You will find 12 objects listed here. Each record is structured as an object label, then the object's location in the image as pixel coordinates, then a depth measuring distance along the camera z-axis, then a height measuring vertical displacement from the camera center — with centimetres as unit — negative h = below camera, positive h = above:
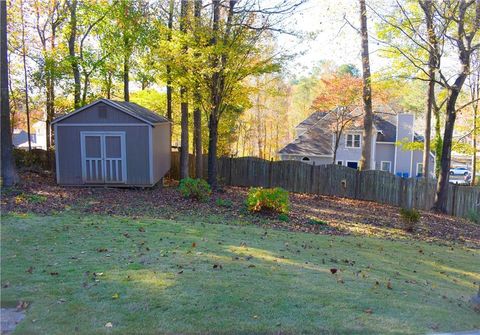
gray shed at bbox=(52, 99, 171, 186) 1423 -10
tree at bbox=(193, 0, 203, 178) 1389 +148
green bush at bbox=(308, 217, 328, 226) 1109 -206
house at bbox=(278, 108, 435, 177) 3088 +16
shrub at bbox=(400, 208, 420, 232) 1136 -195
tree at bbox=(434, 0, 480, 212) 1294 +316
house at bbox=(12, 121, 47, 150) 5723 +104
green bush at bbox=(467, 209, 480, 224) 1500 -247
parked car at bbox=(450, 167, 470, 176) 4552 -252
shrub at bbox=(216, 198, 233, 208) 1216 -175
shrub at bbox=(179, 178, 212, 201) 1236 -134
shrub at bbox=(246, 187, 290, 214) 1115 -148
